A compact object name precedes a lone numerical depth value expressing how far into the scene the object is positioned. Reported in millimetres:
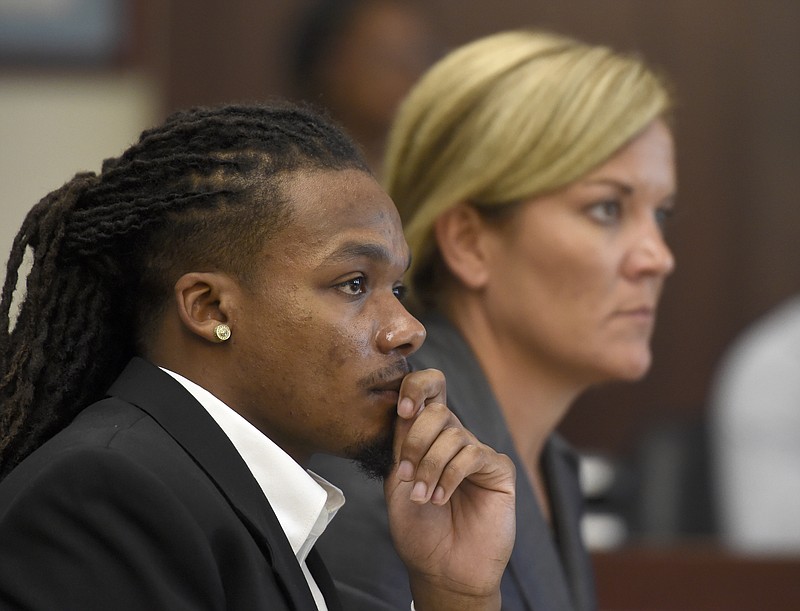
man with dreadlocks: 3219
